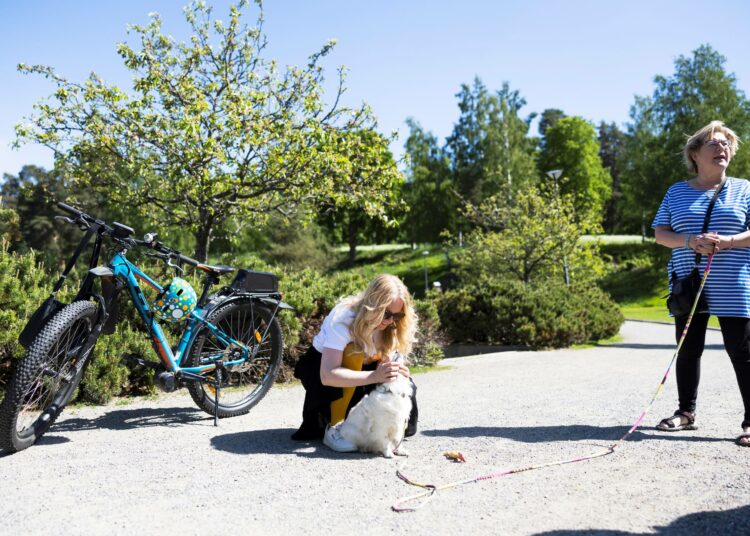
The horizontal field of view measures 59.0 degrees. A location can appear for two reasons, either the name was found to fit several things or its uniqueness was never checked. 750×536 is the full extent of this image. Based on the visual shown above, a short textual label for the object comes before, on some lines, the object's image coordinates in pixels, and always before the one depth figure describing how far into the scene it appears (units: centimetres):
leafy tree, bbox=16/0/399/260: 877
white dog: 398
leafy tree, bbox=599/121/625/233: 7750
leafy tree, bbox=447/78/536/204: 4656
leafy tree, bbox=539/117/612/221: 5831
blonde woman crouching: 416
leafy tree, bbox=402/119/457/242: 5303
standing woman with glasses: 443
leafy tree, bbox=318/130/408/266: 962
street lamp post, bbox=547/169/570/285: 2278
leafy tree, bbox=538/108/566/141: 7844
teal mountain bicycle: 406
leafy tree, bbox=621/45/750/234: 3750
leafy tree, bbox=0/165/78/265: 3238
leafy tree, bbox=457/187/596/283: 2273
